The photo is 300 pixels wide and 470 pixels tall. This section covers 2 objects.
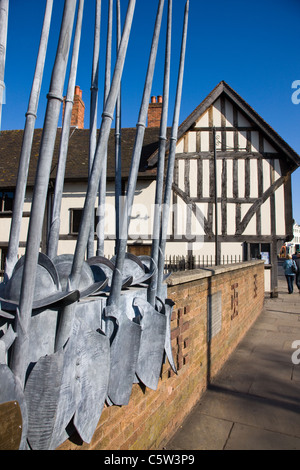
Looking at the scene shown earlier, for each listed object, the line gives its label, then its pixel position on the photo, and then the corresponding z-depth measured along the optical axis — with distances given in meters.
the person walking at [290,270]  13.10
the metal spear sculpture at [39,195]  1.23
